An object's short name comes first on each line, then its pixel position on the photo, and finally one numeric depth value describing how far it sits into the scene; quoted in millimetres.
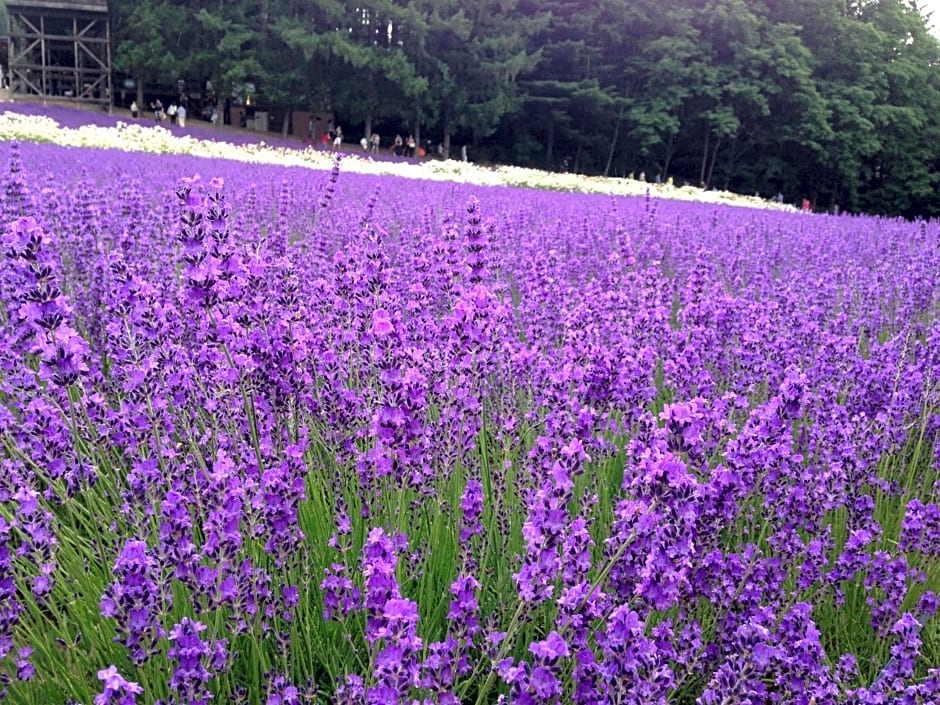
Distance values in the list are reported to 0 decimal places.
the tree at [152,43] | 29031
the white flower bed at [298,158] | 15547
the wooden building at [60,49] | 31281
